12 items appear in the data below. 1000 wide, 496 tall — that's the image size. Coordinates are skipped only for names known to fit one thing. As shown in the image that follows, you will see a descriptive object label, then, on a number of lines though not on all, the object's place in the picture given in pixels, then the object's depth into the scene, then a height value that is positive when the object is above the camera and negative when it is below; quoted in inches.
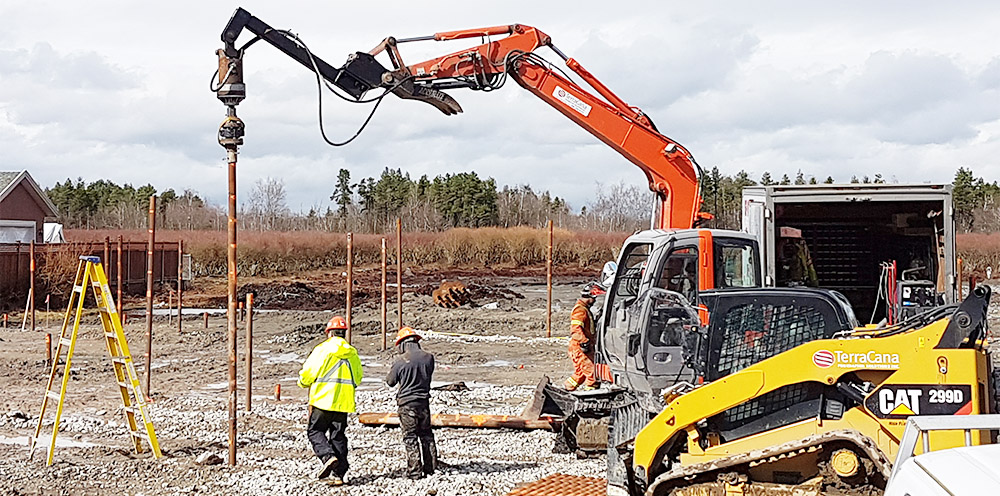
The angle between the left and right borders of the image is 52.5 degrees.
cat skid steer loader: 252.7 -32.8
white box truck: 477.1 +16.0
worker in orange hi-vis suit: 444.1 -33.7
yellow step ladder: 391.9 -29.3
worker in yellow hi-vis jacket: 361.4 -46.1
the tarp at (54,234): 1533.0 +60.7
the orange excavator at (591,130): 377.7 +65.3
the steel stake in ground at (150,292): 490.9 -9.3
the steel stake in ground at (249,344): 482.6 -34.6
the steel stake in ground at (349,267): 677.9 +3.6
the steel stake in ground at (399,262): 765.9 +7.5
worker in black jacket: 373.4 -50.8
